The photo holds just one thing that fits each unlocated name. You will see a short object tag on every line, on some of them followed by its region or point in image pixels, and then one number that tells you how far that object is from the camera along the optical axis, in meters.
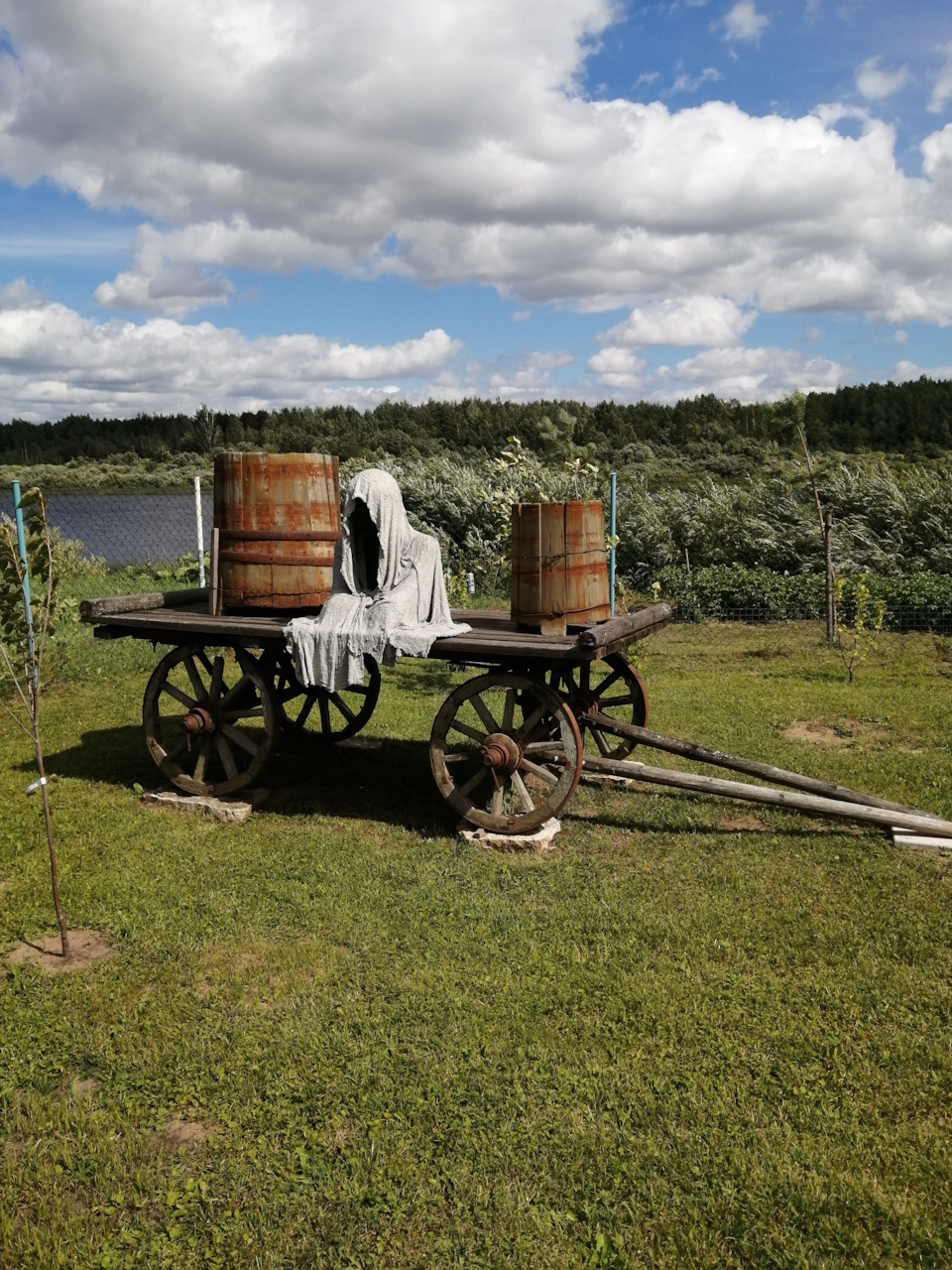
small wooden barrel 5.54
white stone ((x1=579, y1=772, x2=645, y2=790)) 6.82
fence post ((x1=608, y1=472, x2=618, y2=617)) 10.87
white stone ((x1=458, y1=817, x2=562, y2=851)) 5.60
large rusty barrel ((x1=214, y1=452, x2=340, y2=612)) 6.31
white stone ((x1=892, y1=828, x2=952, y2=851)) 5.42
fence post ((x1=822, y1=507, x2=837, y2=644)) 12.43
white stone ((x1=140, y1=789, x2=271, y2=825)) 6.23
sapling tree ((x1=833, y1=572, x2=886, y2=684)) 10.48
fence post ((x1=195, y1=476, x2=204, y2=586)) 12.51
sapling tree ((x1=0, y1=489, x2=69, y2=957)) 4.33
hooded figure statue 5.68
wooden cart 5.52
